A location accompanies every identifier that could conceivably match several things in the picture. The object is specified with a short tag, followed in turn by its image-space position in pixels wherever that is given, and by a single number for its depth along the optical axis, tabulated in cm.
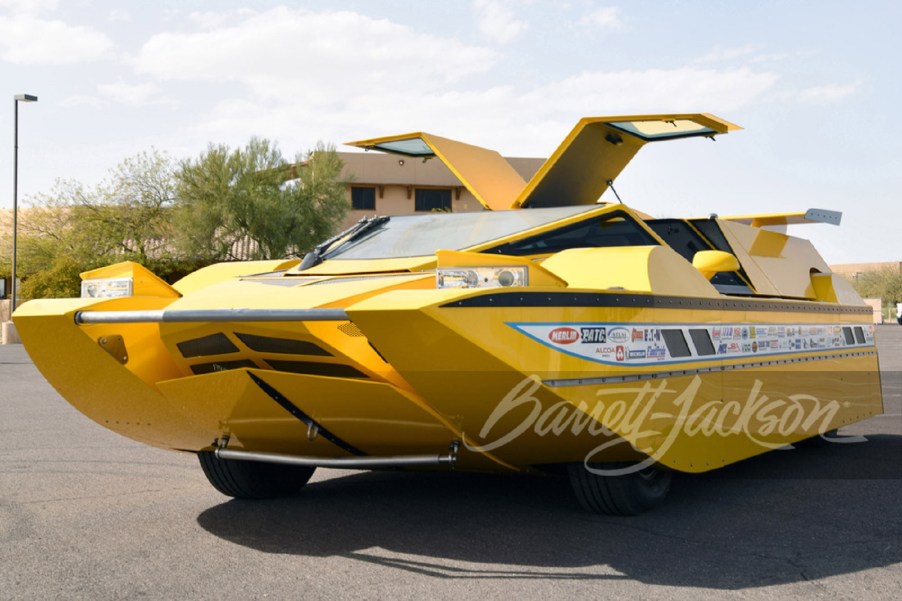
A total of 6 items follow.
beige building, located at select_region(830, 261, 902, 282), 10484
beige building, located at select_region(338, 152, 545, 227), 5084
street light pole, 3262
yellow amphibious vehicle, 422
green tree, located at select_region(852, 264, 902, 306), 8612
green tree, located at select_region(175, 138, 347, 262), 4144
